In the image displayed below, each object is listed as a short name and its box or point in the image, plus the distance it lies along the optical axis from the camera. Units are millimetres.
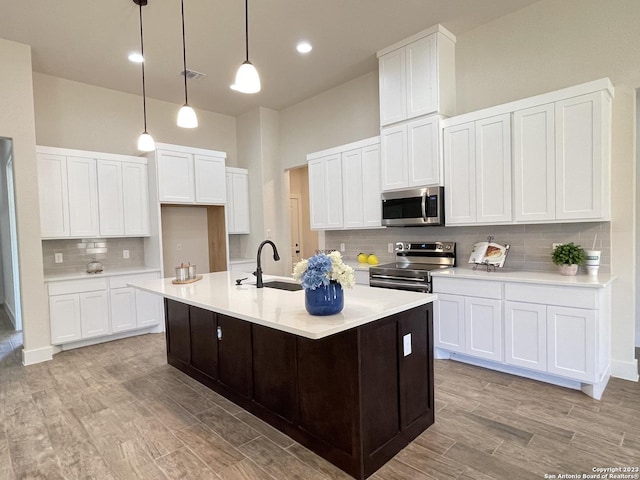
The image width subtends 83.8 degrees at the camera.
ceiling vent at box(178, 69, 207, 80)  4594
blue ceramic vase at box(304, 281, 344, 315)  1893
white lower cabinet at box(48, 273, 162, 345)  4098
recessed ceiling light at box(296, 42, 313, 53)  3998
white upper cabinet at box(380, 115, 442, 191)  3680
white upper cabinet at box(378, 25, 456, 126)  3699
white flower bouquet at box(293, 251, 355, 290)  1854
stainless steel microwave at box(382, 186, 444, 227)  3699
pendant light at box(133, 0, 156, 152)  3592
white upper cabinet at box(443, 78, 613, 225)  2811
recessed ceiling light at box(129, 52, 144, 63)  4102
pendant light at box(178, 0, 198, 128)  2961
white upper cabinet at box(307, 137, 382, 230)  4363
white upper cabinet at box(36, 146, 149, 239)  4207
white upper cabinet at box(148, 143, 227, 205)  4875
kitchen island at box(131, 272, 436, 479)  1923
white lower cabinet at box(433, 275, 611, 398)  2684
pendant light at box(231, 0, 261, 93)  2398
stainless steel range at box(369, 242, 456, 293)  3631
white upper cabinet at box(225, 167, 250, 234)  5906
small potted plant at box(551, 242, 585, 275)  2971
